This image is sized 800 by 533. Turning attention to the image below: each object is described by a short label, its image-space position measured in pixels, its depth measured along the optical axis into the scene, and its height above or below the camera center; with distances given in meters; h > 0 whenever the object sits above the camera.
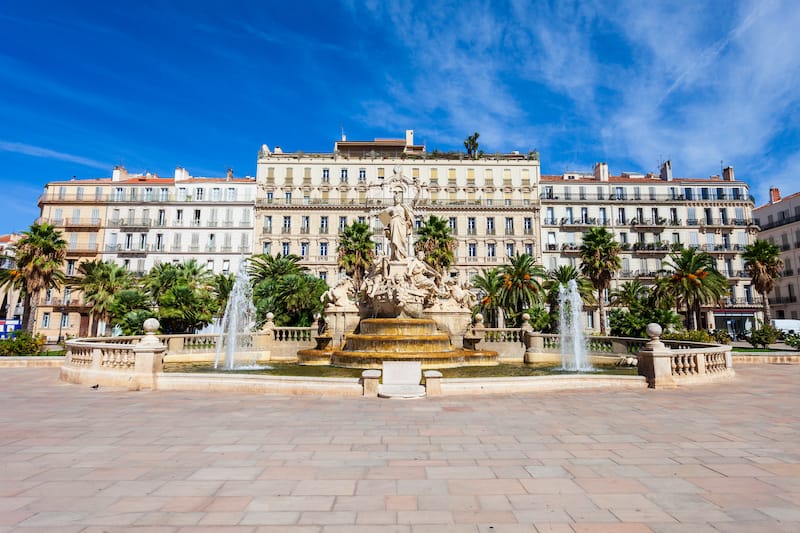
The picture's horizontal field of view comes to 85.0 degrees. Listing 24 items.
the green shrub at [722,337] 27.02 -0.87
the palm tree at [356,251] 39.88 +6.68
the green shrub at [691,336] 21.02 -0.62
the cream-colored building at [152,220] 52.19 +12.47
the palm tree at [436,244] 39.75 +7.27
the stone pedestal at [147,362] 11.55 -1.02
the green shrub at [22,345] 21.02 -1.05
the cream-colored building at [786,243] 51.19 +9.59
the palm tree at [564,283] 40.06 +3.54
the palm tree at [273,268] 38.41 +4.93
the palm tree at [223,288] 36.00 +3.04
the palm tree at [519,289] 37.75 +2.96
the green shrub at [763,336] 27.38 -0.83
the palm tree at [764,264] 38.50 +5.22
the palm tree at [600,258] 38.22 +5.72
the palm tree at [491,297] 40.66 +2.45
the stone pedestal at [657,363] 11.66 -1.07
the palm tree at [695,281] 33.41 +3.25
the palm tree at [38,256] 33.66 +5.21
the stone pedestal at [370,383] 10.68 -1.45
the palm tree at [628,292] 38.40 +2.83
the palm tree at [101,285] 38.75 +3.52
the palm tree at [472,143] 61.22 +25.06
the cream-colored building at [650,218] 52.31 +12.77
